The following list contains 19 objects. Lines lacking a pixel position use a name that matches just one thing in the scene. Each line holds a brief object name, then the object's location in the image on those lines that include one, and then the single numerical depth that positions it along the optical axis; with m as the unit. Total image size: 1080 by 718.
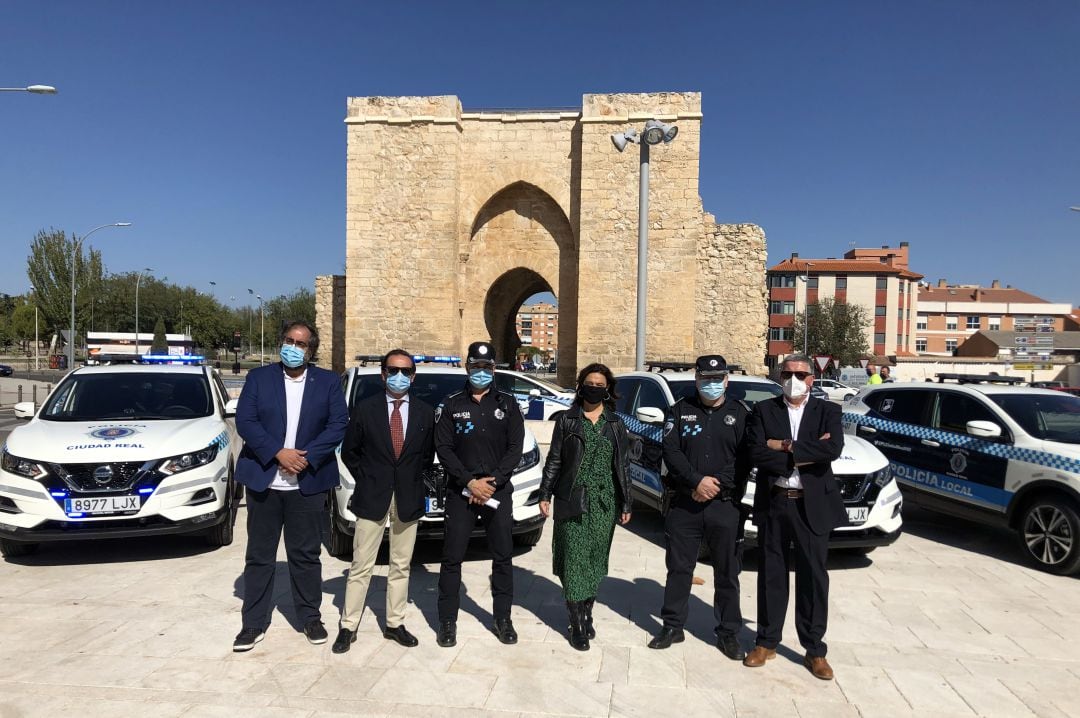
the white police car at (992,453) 6.21
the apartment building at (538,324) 160.12
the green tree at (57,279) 55.38
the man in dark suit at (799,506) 4.09
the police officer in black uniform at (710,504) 4.31
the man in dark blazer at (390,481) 4.29
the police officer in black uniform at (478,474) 4.34
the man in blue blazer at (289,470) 4.30
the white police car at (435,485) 5.73
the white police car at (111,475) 5.52
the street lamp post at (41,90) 13.80
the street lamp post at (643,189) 11.99
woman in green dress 4.31
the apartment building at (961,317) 86.56
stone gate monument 18.47
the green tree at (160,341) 51.47
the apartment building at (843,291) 70.50
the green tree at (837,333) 55.94
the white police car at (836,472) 5.97
